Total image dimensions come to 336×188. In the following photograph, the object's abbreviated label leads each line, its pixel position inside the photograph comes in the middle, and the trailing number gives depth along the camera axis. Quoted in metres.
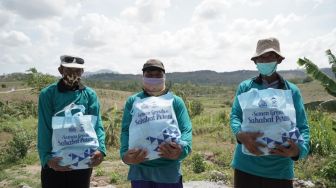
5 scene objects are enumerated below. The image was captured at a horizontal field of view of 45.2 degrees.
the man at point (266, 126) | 2.84
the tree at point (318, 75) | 7.62
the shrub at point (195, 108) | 21.77
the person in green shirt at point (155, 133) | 2.83
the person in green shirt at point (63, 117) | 3.17
